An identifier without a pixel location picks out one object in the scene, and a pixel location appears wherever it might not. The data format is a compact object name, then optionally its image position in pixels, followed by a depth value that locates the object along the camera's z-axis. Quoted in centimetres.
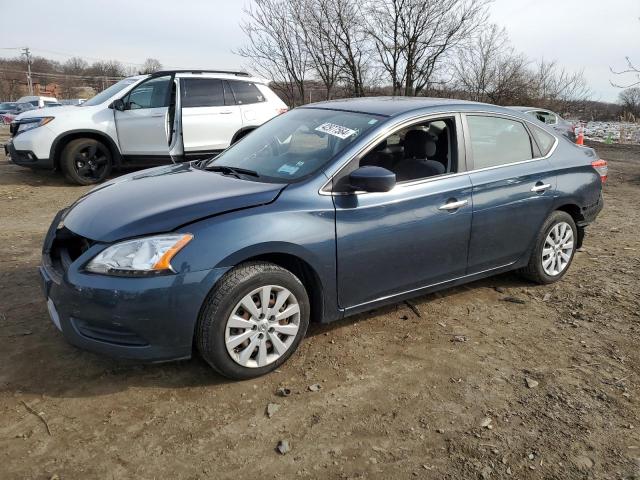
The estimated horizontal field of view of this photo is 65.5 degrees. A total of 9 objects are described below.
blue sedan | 263
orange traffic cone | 1487
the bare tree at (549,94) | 2659
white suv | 812
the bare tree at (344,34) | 1886
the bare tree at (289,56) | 1935
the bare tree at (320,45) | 1905
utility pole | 6241
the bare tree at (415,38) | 1866
